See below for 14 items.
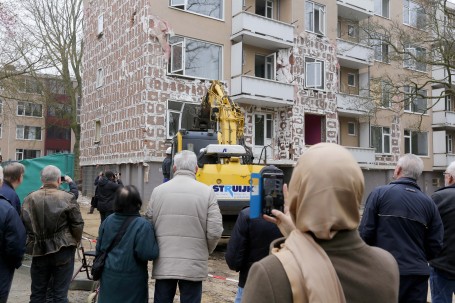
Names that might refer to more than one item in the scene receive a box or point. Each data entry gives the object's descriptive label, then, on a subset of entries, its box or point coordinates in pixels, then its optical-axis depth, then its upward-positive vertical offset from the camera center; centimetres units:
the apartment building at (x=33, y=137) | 5353 +405
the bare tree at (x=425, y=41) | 1847 +565
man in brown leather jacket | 509 -76
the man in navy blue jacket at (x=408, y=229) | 433 -53
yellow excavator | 1022 +52
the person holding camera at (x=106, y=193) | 1191 -59
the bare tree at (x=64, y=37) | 2725 +814
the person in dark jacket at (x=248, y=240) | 434 -64
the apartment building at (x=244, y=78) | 1970 +463
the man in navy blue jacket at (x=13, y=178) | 559 -10
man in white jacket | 432 -60
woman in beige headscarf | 161 -28
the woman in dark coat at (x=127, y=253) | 420 -75
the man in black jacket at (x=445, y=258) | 491 -91
